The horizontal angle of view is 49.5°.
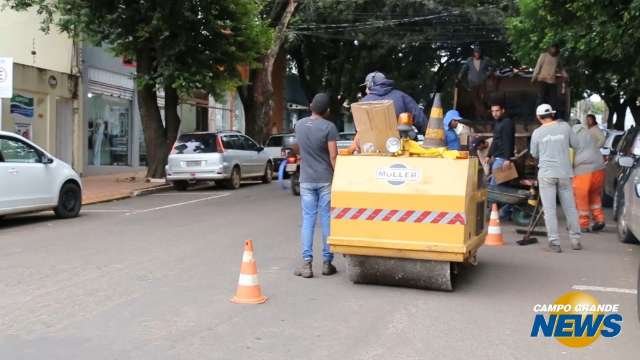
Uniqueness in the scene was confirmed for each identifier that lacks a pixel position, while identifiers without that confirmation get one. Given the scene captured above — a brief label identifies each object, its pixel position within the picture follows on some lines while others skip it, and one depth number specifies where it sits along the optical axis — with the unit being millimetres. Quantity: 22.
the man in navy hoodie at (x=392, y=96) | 7668
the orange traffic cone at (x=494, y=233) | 9648
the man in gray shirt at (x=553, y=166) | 8820
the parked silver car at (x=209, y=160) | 18766
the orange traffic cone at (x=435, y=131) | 7449
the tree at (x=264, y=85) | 25781
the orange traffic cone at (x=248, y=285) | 6208
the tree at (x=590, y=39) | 12117
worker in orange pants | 11062
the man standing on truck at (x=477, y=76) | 13047
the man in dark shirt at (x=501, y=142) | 10961
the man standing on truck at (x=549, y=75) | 12414
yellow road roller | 6398
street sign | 13516
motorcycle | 15086
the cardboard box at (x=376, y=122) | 7020
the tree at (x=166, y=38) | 18125
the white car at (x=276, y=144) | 23406
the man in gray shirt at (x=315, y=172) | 7410
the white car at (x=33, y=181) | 11438
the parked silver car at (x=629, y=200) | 8195
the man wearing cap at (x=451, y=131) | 10039
